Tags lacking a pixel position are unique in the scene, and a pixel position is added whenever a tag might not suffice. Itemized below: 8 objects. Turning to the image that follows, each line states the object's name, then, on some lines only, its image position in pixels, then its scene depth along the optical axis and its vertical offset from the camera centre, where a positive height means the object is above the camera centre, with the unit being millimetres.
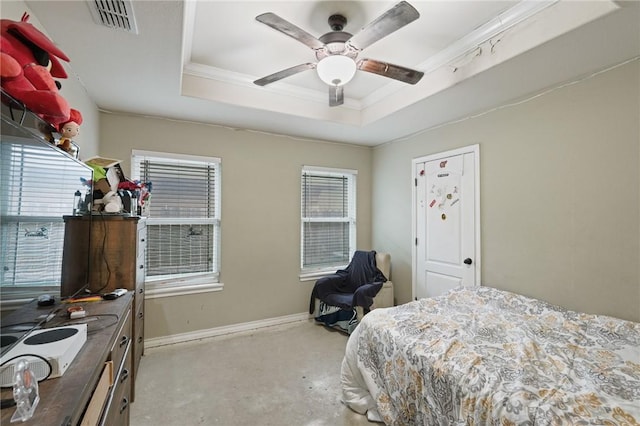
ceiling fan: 1662 +1122
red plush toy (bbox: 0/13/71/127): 1030 +571
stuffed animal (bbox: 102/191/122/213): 2053 +130
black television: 911 +40
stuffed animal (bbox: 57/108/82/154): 1524 +477
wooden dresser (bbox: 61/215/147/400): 1995 -225
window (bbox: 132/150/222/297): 3178 -4
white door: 3066 +17
